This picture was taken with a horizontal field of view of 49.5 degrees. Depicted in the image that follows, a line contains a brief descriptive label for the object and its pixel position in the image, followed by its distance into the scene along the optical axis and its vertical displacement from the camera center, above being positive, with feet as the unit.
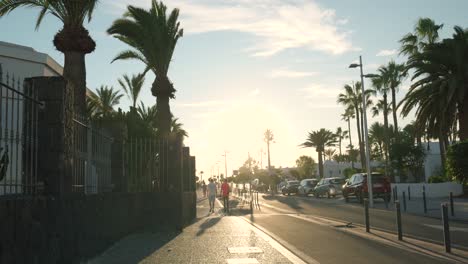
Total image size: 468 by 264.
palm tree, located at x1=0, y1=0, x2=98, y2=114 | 48.44 +14.33
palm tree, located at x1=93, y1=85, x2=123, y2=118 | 147.39 +25.89
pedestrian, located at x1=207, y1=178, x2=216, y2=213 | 88.17 -1.94
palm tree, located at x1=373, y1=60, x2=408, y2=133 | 173.37 +33.82
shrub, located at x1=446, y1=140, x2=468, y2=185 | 83.66 +1.97
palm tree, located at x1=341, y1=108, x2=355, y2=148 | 225.56 +30.40
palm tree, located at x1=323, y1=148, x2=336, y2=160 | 488.15 +24.83
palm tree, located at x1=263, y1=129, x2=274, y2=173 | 347.11 +30.02
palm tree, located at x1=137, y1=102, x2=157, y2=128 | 137.34 +19.45
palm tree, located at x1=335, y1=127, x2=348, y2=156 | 422.00 +37.43
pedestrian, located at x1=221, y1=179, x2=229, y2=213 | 89.65 -2.02
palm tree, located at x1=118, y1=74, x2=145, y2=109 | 144.46 +28.16
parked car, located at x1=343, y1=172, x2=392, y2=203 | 104.58 -2.00
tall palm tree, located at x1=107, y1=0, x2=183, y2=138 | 73.46 +21.08
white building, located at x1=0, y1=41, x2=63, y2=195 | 81.66 +21.01
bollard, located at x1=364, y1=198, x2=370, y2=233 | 46.46 -3.52
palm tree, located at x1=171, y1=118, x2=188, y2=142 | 186.17 +21.31
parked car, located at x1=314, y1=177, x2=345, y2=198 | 140.15 -2.39
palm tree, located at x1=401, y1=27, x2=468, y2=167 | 101.09 +17.61
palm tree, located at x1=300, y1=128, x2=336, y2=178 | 254.27 +19.49
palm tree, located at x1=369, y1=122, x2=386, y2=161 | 279.69 +22.93
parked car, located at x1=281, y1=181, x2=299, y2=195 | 179.77 -2.68
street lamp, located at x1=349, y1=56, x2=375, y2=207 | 99.14 +10.76
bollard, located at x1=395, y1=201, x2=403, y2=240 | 40.00 -3.61
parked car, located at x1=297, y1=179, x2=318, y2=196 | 163.84 -2.27
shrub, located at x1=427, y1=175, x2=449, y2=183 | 128.98 -1.04
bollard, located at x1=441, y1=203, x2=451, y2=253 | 32.84 -3.52
